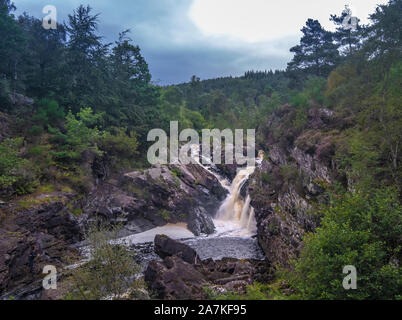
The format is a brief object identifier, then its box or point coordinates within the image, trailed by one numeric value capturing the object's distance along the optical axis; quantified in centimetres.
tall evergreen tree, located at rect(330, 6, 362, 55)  3609
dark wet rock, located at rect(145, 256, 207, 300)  1606
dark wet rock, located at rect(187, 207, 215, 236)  3392
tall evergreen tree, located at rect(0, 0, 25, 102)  3081
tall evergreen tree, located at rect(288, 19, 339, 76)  4206
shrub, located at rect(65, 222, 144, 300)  1444
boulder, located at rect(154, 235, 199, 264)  2238
